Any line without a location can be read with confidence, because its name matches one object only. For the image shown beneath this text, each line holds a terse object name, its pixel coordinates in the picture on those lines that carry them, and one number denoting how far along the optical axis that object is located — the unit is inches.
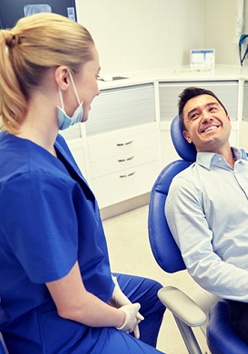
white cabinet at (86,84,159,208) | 100.7
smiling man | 47.1
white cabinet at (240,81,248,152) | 100.3
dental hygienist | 33.0
